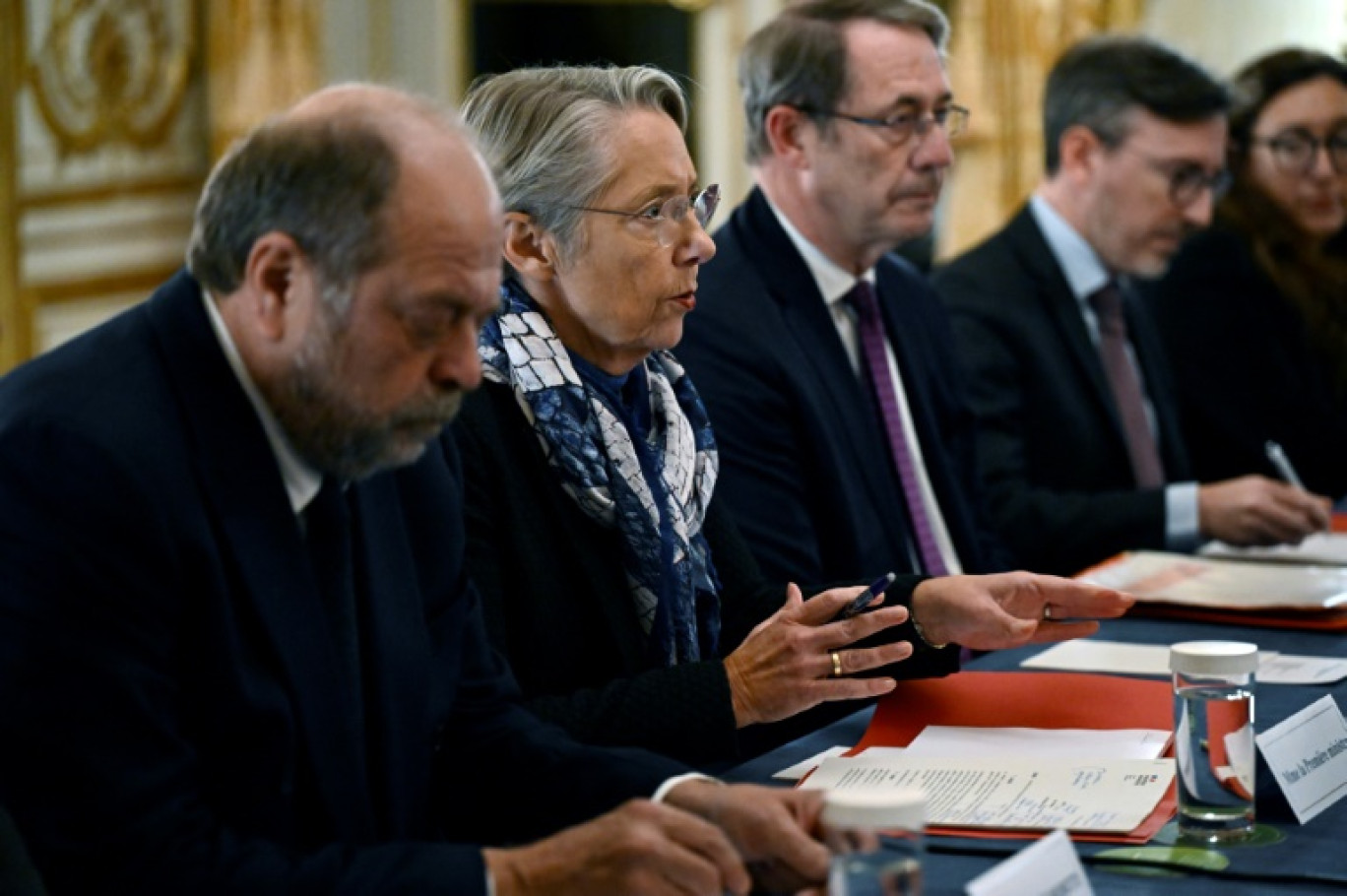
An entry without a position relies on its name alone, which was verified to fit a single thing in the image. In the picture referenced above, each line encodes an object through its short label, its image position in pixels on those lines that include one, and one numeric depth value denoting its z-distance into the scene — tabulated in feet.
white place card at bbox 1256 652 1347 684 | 15.78
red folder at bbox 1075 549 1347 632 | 18.12
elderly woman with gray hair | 13.81
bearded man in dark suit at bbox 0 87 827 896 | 9.54
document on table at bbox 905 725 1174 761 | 13.31
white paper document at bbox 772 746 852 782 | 13.03
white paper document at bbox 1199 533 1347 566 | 21.75
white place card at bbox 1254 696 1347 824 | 11.96
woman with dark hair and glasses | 29.24
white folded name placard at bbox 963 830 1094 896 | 9.25
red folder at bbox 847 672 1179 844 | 14.17
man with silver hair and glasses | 19.08
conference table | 10.77
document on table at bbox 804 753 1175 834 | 11.69
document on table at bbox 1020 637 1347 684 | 15.92
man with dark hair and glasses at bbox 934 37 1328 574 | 23.55
